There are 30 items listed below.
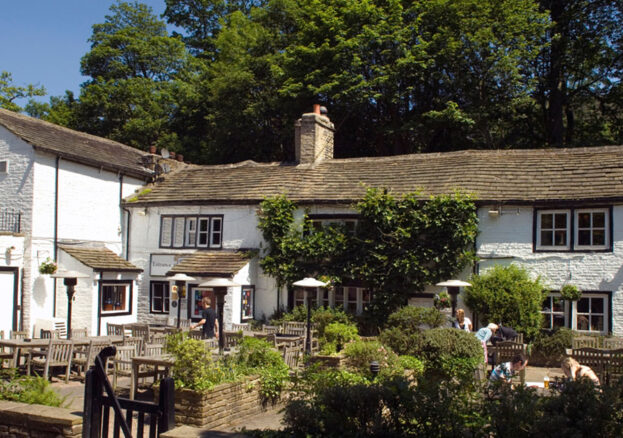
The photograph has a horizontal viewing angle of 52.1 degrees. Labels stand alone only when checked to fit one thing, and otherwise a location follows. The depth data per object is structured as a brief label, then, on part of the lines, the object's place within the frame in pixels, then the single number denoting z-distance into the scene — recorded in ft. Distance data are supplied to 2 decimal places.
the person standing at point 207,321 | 57.26
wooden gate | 22.84
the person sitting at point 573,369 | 32.42
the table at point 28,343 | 46.93
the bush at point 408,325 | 52.65
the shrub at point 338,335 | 56.03
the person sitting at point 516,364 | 36.46
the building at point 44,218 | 69.97
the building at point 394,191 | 62.90
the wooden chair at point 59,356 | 46.62
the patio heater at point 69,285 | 55.07
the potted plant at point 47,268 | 71.00
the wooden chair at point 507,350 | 48.44
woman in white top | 52.51
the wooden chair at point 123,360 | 42.24
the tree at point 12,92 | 144.66
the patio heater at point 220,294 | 45.07
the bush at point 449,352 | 40.04
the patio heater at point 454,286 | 60.08
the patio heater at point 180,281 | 69.56
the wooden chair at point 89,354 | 46.93
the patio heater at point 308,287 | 54.57
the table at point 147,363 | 36.09
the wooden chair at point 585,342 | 57.06
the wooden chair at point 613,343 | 57.77
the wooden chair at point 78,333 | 56.44
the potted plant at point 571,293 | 61.95
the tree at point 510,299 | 61.57
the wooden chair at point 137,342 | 48.61
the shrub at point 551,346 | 59.72
